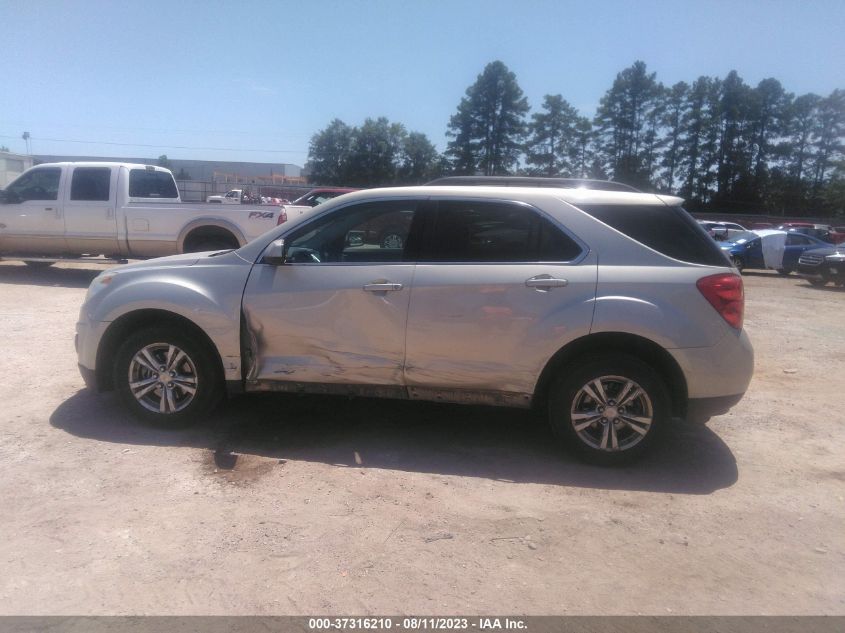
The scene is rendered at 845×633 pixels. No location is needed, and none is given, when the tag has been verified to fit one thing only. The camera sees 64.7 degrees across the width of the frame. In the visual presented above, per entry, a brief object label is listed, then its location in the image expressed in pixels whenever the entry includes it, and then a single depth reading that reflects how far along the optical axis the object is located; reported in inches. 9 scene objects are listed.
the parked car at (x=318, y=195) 794.2
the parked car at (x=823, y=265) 705.0
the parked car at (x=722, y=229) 1013.8
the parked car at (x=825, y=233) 1229.4
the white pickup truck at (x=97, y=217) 453.4
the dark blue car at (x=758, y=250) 839.7
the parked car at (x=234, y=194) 1154.0
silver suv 173.5
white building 976.3
